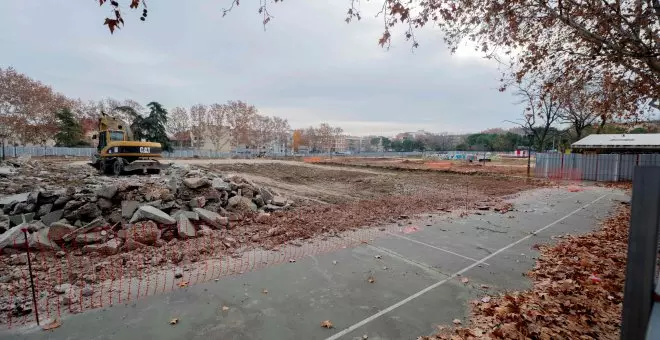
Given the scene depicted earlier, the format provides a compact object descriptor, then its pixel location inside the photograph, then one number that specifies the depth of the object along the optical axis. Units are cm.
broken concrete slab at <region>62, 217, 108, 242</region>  628
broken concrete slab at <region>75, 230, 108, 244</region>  618
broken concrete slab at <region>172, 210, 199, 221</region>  743
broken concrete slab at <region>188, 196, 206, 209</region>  823
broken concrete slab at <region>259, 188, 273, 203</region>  1034
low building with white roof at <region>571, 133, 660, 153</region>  2362
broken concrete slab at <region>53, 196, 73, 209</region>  754
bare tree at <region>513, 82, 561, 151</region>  2659
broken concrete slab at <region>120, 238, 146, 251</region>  604
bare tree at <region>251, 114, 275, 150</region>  6938
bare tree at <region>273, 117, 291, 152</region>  7924
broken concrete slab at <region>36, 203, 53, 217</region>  746
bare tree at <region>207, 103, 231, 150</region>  6322
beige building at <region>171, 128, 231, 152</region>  6444
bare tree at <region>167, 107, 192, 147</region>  6166
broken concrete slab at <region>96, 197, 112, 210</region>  748
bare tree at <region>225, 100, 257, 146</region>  6469
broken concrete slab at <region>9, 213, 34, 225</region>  726
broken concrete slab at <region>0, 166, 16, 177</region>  1489
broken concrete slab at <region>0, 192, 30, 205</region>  850
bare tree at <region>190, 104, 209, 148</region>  6225
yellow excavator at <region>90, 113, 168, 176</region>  1783
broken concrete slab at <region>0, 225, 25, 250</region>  570
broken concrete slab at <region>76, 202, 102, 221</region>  715
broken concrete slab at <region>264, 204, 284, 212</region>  964
